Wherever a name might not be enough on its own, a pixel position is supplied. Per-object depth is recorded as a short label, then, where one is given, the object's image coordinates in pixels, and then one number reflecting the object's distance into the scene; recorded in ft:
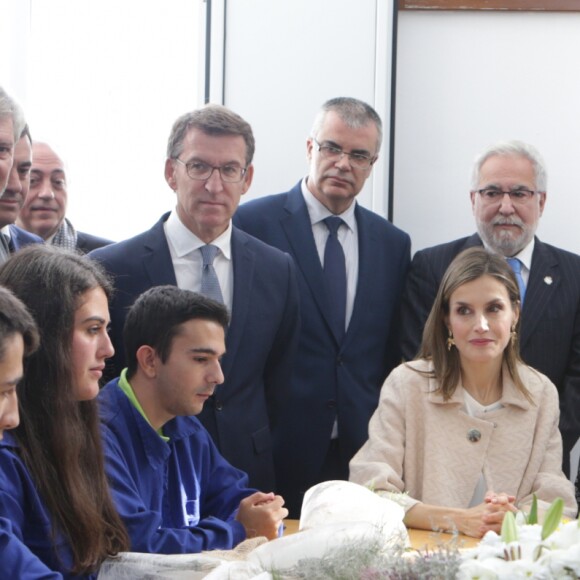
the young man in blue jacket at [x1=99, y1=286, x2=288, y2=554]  8.18
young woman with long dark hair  6.95
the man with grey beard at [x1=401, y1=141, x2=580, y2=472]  12.16
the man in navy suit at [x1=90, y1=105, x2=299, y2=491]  10.81
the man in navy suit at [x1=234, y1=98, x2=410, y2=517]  12.44
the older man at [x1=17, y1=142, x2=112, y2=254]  12.73
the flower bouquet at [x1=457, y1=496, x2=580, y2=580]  5.31
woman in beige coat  10.37
